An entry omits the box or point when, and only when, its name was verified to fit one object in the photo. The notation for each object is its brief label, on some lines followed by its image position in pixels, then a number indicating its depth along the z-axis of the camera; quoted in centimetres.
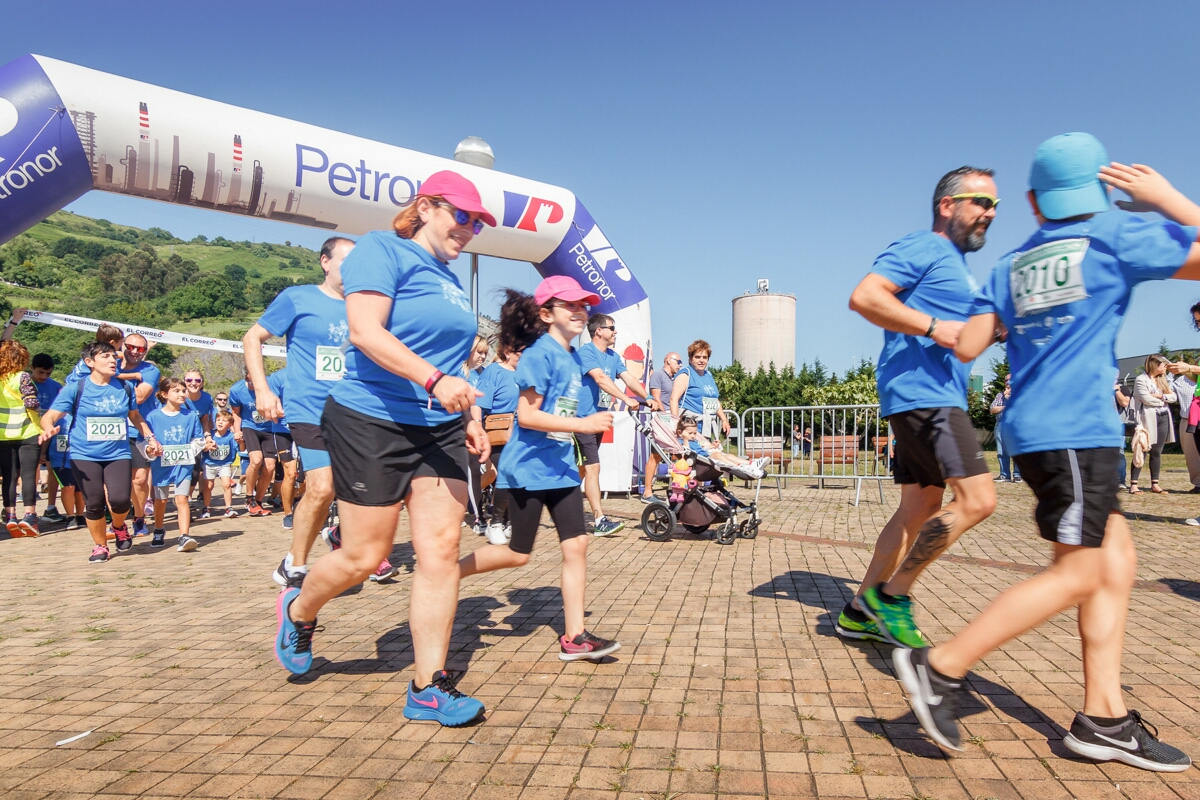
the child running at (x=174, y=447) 787
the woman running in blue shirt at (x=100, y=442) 691
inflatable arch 734
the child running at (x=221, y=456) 1035
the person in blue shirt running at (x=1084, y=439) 240
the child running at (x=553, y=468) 362
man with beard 329
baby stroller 734
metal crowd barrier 1086
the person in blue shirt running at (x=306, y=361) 467
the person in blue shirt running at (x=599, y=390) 704
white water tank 7175
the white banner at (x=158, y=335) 1226
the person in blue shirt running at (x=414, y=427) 287
